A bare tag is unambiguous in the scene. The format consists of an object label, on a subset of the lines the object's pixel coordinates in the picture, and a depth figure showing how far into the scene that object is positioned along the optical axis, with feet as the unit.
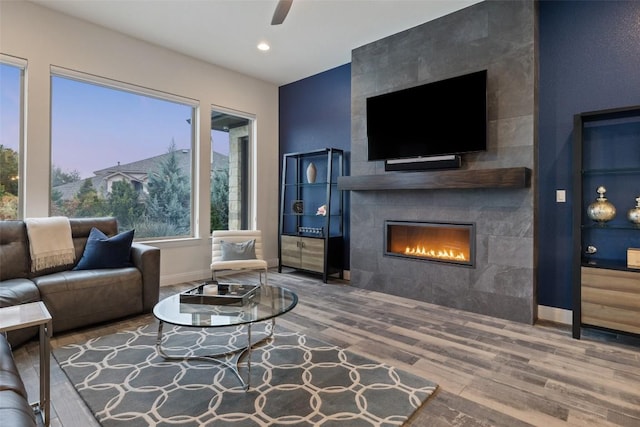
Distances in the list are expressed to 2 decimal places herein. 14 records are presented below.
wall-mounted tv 11.10
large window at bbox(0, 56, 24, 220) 10.96
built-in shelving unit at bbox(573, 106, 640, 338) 8.63
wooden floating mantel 10.23
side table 5.00
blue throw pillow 10.66
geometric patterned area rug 5.85
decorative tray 7.98
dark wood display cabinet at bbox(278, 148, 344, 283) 15.60
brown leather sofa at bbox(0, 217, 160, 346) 8.88
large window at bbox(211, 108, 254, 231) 16.81
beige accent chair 13.08
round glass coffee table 6.93
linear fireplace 12.00
